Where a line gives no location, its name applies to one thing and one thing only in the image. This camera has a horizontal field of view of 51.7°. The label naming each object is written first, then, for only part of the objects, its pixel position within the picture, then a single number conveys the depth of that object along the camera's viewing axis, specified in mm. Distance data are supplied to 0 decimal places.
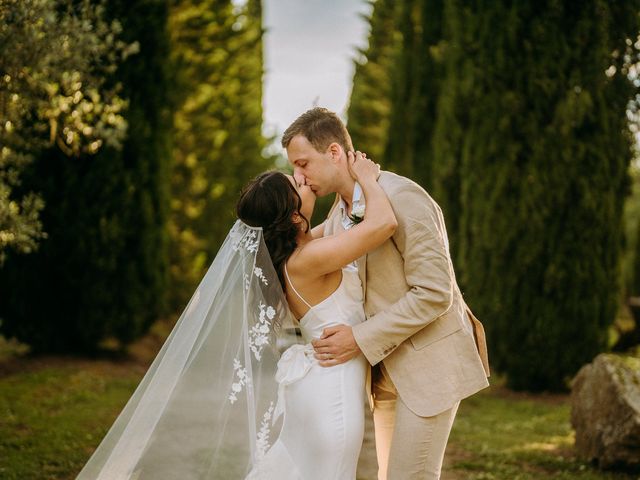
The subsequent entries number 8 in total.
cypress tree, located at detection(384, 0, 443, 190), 11219
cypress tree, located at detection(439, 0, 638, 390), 7500
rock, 4875
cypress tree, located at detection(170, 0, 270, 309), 11844
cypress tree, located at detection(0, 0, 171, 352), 7902
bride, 2971
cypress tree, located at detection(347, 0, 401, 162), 20859
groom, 3043
